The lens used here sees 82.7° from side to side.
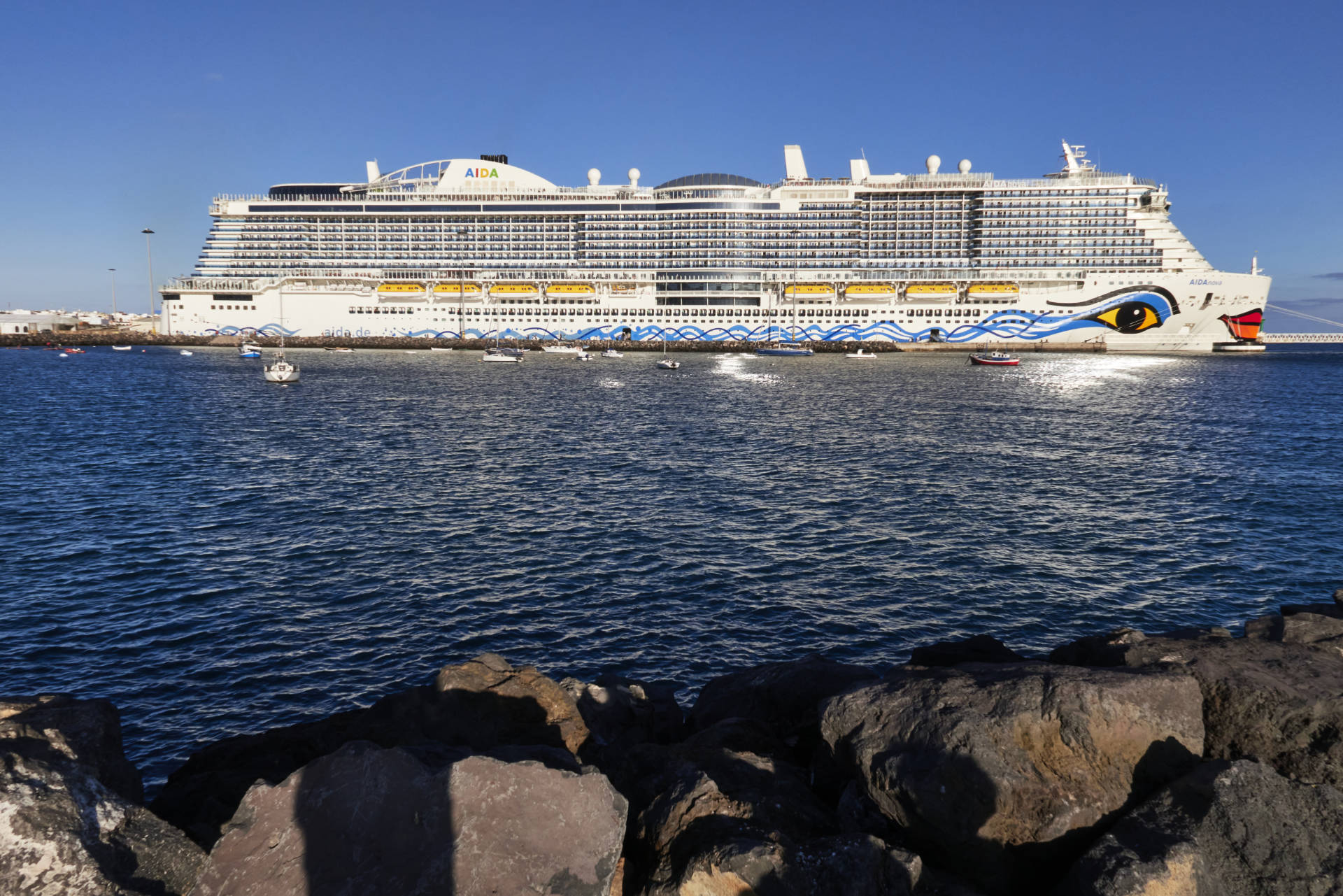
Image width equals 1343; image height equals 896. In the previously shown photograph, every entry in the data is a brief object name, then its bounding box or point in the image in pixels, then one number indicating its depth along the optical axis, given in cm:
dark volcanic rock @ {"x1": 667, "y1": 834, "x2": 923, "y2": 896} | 489
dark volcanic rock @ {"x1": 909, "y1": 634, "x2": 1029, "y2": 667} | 1027
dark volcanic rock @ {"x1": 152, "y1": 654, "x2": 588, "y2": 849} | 804
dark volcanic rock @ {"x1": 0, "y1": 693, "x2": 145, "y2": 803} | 605
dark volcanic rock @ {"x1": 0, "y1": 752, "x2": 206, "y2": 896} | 456
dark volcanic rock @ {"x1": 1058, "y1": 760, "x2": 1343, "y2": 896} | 454
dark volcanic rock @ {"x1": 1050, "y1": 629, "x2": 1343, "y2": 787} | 592
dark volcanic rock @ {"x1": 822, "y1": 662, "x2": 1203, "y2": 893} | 540
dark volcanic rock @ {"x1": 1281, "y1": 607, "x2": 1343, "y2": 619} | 1259
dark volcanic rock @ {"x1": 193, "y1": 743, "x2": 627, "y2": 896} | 454
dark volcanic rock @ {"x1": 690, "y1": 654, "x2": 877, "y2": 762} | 916
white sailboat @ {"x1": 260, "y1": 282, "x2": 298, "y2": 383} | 5891
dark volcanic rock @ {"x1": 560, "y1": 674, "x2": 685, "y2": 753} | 973
